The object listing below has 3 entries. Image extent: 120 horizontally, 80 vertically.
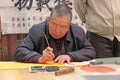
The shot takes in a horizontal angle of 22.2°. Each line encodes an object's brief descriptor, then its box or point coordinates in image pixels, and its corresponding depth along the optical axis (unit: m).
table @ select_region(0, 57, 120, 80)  1.63
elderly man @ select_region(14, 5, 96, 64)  2.07
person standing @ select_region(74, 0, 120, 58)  2.45
